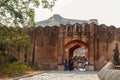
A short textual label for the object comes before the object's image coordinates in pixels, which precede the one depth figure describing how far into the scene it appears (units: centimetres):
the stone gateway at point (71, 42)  1506
